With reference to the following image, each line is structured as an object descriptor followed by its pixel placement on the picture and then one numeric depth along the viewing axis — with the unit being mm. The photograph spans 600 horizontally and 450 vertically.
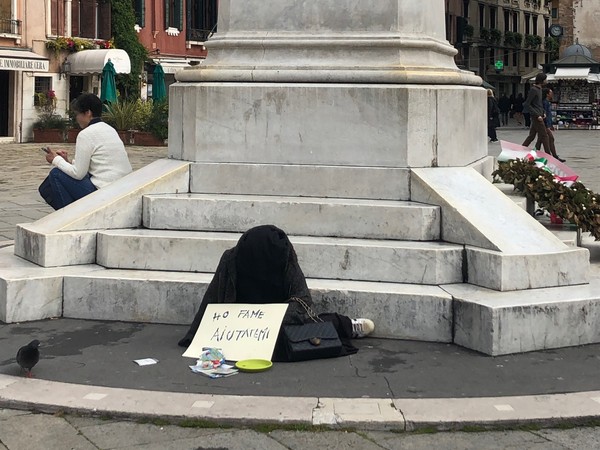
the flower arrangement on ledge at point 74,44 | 32156
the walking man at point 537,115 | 17938
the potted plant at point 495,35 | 66750
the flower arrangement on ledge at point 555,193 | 6848
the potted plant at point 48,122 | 29734
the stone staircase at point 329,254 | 5418
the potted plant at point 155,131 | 26969
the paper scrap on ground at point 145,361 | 4990
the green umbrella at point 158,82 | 32531
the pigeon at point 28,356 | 4652
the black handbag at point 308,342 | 5043
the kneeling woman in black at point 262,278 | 5344
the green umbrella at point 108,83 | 30047
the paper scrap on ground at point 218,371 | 4781
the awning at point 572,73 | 37562
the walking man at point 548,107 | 22297
